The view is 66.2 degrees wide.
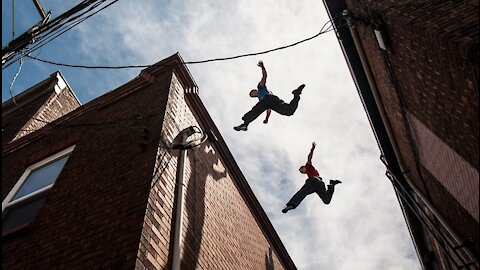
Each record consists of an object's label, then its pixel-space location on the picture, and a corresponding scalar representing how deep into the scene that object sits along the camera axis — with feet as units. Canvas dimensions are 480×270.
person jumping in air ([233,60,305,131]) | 26.21
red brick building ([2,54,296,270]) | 13.84
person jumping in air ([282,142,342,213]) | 26.73
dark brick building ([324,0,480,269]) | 11.36
